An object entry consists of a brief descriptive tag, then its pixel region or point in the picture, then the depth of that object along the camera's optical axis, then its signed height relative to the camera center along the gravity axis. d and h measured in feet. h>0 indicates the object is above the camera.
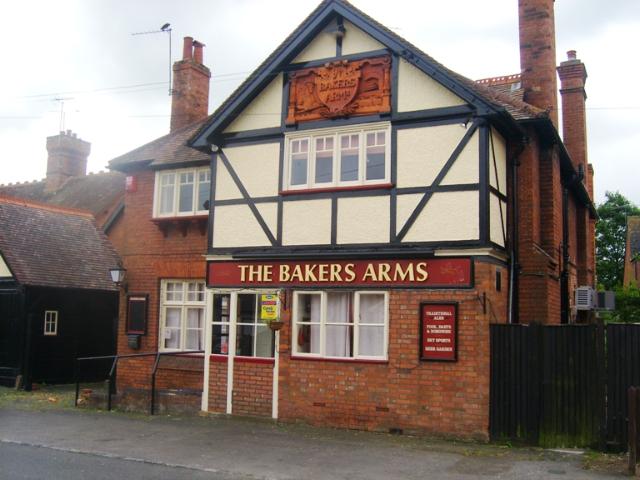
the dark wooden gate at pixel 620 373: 33.53 -2.28
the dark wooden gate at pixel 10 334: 61.21 -1.87
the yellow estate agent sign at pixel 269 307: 42.96 +0.80
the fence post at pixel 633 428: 28.78 -4.31
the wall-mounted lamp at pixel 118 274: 53.06 +3.30
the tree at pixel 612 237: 155.84 +21.08
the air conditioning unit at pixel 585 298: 50.06 +2.11
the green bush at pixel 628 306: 76.79 +2.46
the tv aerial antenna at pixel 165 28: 65.98 +28.11
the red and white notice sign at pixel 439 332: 37.45 -0.47
